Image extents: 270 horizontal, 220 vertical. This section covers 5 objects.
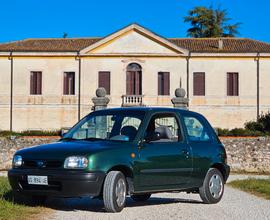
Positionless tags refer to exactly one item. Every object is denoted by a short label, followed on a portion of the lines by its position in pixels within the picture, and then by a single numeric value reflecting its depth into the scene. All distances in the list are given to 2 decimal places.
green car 9.27
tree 68.00
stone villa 46.81
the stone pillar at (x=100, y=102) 30.25
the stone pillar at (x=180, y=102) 30.22
